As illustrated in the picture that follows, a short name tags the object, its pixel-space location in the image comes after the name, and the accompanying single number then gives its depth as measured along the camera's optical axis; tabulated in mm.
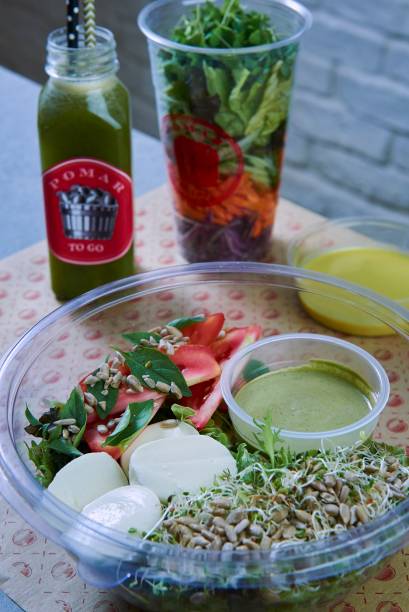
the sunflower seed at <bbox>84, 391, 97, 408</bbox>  889
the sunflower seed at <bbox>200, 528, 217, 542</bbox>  706
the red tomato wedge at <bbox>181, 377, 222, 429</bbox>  888
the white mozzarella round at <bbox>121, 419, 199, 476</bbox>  839
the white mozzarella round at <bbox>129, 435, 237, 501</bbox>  779
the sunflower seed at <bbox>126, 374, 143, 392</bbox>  898
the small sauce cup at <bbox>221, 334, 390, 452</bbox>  834
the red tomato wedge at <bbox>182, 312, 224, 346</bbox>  1011
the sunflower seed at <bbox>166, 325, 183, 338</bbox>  994
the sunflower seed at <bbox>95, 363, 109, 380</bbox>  915
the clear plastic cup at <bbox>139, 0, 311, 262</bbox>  1068
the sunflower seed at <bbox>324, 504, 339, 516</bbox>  725
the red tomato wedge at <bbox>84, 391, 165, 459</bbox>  841
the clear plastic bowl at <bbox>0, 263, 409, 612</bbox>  653
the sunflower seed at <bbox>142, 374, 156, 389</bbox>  900
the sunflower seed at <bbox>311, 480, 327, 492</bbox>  749
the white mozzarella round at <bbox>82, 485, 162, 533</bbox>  728
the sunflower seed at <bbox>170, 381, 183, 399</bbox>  901
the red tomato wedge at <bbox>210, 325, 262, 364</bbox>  996
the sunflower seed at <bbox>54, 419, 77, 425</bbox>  865
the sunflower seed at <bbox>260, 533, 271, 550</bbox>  694
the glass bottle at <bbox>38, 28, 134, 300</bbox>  1031
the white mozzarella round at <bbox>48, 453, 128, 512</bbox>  778
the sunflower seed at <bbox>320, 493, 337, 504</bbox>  736
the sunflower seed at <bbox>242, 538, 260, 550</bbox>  696
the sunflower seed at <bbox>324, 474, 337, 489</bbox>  755
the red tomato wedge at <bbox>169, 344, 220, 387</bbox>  937
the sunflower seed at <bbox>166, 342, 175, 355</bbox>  954
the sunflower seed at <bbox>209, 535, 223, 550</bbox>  696
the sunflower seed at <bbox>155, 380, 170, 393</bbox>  898
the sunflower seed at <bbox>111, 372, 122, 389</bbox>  904
